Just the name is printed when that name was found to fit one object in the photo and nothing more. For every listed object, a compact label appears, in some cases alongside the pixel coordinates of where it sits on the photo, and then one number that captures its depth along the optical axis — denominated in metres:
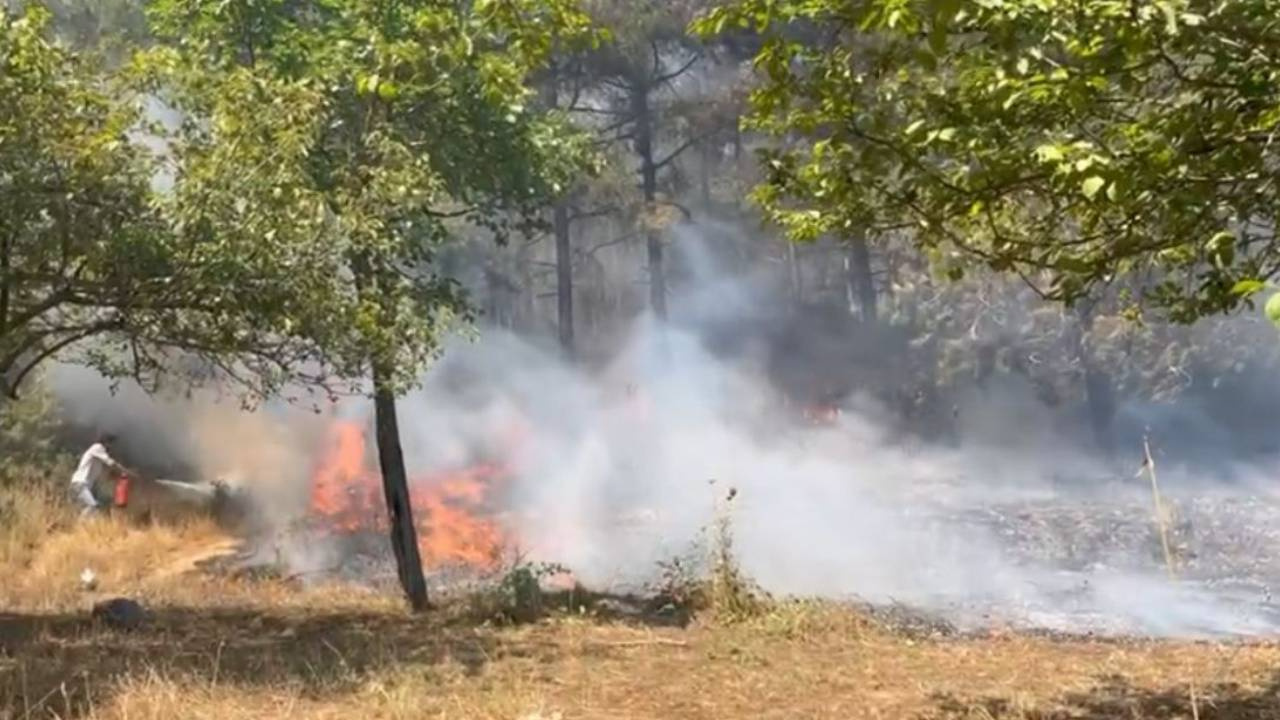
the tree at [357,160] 7.32
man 16.30
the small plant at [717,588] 9.70
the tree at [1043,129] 3.45
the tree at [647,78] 29.02
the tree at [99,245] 6.75
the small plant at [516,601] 9.87
